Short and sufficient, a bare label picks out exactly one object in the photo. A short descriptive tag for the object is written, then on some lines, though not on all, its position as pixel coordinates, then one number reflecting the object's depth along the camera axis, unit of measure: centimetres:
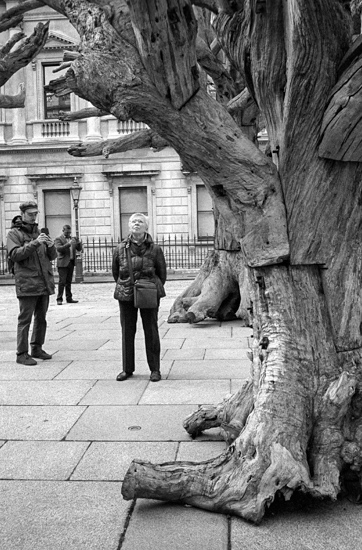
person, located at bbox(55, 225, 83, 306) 1459
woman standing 649
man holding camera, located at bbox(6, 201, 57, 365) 750
